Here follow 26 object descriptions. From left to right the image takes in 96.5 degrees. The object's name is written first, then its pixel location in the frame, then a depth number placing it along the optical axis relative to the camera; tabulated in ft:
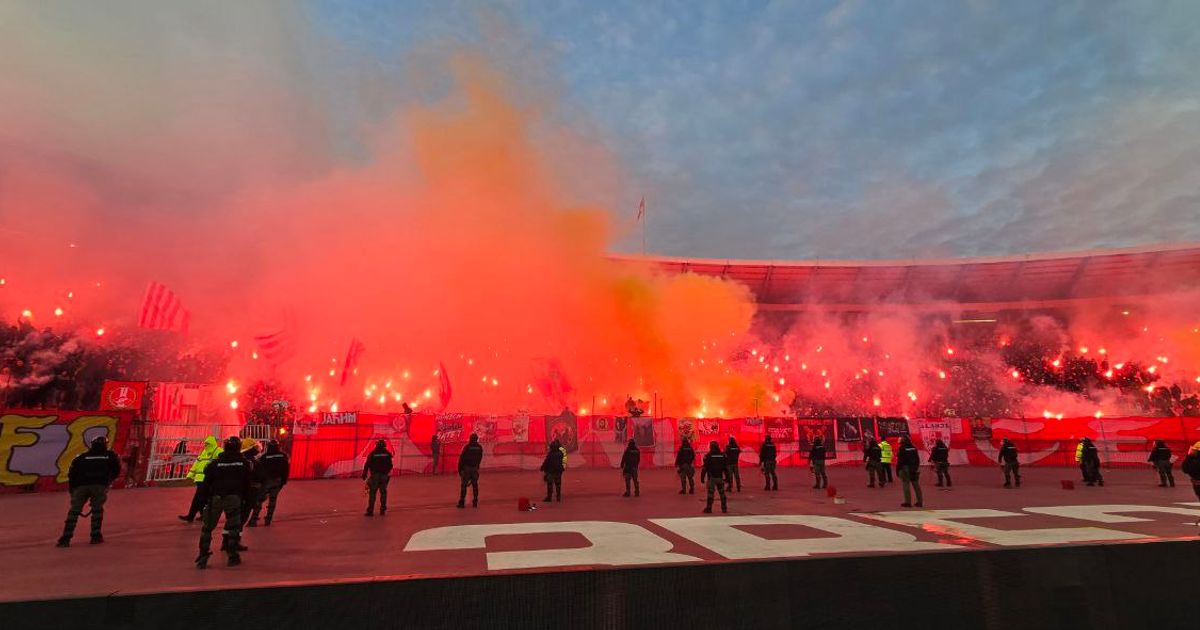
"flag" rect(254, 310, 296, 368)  97.25
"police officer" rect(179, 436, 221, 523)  32.03
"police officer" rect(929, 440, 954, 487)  46.93
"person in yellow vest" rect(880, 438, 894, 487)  51.01
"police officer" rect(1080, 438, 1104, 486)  49.11
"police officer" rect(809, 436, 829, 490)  47.44
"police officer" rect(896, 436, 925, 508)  36.78
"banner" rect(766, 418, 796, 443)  75.82
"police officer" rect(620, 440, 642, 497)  42.96
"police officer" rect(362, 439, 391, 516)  33.65
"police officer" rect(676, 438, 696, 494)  43.06
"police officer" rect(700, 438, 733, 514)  34.78
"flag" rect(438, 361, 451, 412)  101.09
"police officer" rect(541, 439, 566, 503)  40.61
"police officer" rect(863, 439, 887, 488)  49.32
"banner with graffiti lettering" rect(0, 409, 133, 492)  45.32
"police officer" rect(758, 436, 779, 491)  47.60
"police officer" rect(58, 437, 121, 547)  25.40
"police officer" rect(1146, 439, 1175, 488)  46.52
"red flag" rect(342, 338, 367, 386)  103.19
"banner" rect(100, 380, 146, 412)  58.03
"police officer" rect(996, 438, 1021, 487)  48.06
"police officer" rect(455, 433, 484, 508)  37.01
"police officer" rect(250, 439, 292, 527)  29.78
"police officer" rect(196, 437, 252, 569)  21.24
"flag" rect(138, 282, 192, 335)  83.41
